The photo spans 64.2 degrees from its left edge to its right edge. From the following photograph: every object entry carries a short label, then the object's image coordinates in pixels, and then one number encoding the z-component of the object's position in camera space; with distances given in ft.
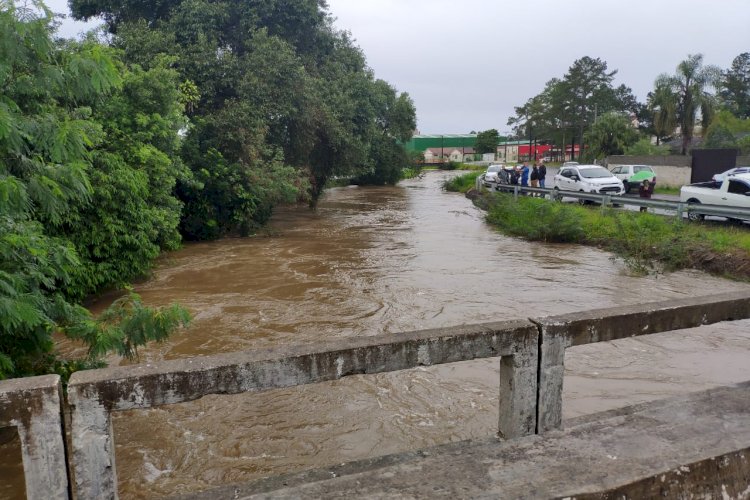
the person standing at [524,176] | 96.07
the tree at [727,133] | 131.13
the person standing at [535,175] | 93.15
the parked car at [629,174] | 87.86
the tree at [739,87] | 209.56
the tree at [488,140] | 341.00
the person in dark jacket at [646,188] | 76.85
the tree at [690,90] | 148.66
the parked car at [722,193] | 54.04
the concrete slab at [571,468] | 9.16
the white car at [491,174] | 119.71
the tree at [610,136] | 161.58
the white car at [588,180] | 79.71
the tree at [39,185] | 13.21
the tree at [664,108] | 152.87
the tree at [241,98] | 61.62
